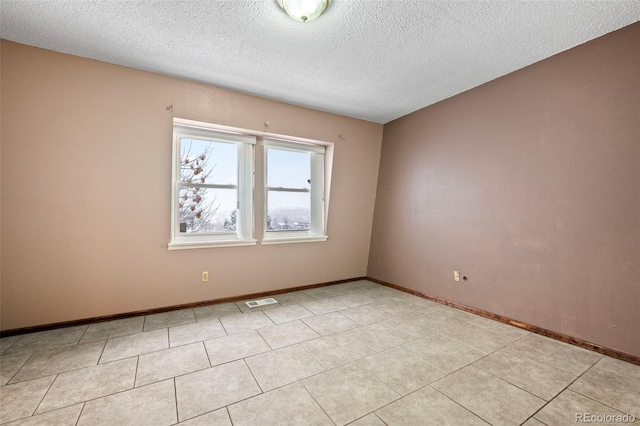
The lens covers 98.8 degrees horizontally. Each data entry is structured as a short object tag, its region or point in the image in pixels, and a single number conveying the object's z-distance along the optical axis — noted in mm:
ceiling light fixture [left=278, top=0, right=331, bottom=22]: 1896
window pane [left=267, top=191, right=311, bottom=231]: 3895
